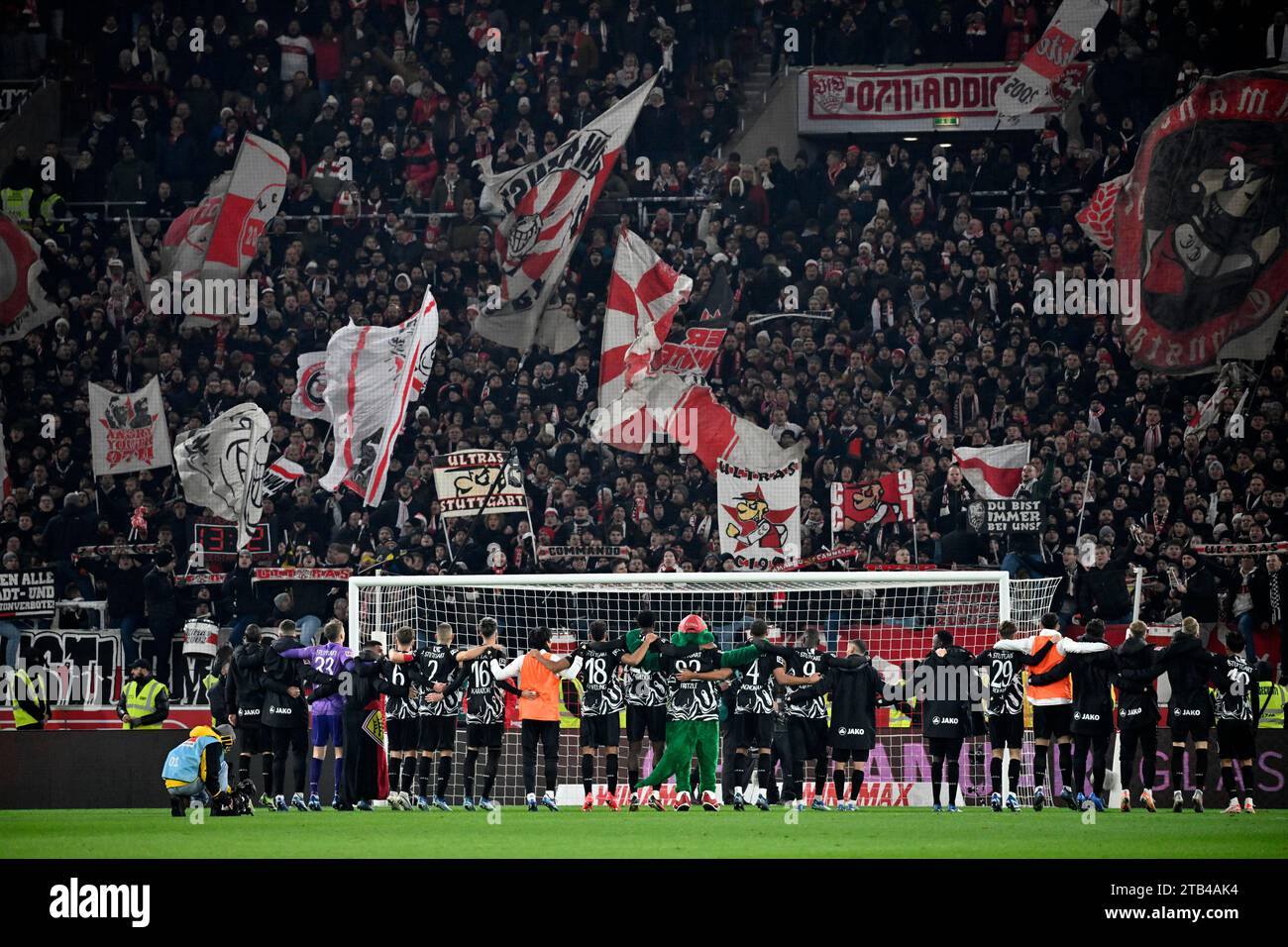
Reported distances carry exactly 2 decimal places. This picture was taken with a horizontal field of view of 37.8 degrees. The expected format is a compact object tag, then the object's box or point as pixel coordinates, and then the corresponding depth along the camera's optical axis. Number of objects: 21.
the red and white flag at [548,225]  27.70
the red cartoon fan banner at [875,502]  24.05
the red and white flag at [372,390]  24.28
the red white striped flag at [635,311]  26.44
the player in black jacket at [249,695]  17.91
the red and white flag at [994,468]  24.45
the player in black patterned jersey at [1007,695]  17.11
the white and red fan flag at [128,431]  25.81
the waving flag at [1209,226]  26.22
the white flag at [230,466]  24.78
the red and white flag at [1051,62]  28.36
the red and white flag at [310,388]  26.22
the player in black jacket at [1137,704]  17.12
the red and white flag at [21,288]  27.95
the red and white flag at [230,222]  27.95
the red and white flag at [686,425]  25.19
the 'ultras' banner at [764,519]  23.84
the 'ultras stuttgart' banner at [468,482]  24.06
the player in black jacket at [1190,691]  17.30
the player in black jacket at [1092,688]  17.12
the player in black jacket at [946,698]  17.31
